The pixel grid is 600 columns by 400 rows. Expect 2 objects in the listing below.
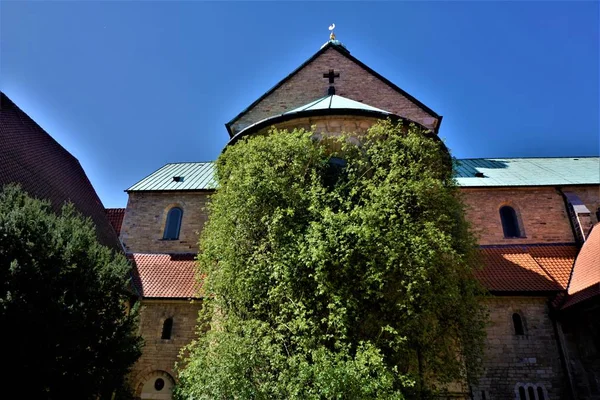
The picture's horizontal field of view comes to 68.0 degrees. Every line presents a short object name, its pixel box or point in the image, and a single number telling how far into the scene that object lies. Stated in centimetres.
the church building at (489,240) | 1205
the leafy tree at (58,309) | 711
